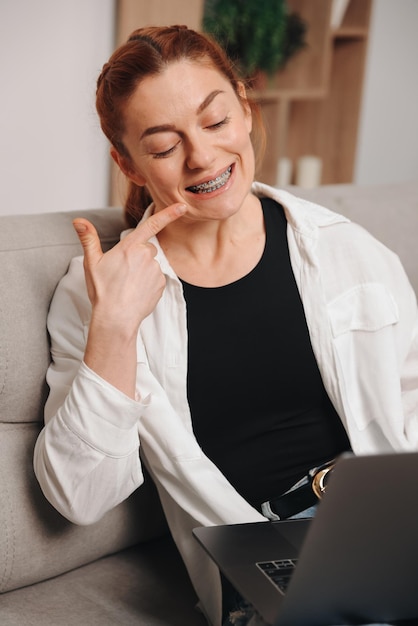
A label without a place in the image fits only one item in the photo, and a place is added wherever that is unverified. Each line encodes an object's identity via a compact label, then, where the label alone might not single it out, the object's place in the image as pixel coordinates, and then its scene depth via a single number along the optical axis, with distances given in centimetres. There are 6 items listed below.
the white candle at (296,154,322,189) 394
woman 127
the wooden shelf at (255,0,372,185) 371
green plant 340
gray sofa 134
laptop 88
